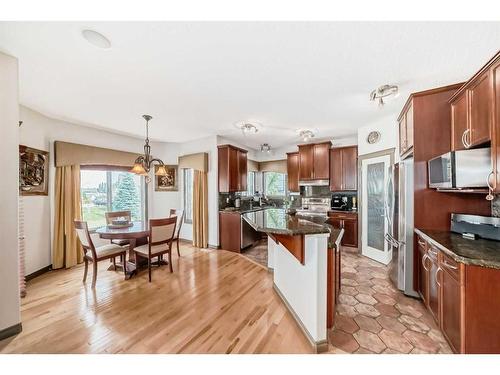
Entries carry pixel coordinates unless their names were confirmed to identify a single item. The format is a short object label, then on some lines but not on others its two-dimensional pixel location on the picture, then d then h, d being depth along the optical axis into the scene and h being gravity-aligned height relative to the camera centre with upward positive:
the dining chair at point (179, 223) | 3.50 -0.64
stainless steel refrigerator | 2.31 -0.48
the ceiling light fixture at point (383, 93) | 2.23 +1.13
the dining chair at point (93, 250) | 2.63 -0.94
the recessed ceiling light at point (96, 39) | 1.45 +1.18
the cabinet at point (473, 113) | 1.52 +0.65
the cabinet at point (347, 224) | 4.09 -0.82
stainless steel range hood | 4.58 +0.11
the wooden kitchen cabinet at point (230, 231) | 4.12 -0.96
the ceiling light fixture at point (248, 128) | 3.55 +1.13
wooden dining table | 2.78 -0.68
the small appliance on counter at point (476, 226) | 1.72 -0.39
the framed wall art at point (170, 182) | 5.15 +0.16
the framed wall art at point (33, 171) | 2.79 +0.28
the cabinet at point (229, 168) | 4.32 +0.45
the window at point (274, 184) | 5.77 +0.10
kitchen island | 1.58 -0.78
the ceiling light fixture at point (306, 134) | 3.91 +1.10
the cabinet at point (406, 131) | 2.33 +0.74
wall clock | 3.58 +0.94
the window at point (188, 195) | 5.09 -0.19
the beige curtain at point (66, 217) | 3.27 -0.50
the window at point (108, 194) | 3.98 -0.12
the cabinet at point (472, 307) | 1.26 -0.85
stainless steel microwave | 1.57 +0.15
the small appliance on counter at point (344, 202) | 4.42 -0.36
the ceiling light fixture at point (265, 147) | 5.09 +1.07
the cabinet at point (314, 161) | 4.53 +0.63
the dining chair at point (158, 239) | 2.84 -0.80
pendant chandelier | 2.92 +0.36
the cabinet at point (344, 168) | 4.26 +0.42
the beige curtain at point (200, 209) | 4.48 -0.51
